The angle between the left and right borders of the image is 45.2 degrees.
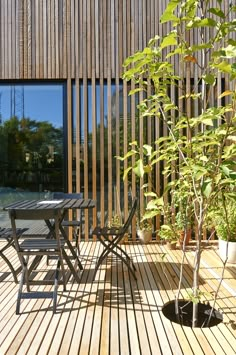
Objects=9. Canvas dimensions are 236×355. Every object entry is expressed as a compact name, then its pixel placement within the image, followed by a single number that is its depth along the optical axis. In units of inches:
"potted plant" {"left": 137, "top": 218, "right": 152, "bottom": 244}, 184.6
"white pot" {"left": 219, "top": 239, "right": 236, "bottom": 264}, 147.4
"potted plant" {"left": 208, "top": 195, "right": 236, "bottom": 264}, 148.1
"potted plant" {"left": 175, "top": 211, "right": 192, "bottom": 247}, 172.0
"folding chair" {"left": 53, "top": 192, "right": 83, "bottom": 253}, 152.1
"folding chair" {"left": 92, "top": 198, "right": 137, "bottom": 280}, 123.0
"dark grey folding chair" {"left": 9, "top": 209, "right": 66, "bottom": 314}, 97.6
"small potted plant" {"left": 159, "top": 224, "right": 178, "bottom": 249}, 143.3
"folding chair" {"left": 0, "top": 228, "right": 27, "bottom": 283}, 120.4
